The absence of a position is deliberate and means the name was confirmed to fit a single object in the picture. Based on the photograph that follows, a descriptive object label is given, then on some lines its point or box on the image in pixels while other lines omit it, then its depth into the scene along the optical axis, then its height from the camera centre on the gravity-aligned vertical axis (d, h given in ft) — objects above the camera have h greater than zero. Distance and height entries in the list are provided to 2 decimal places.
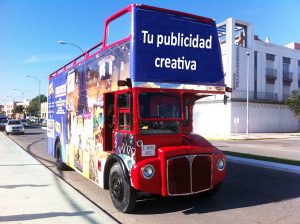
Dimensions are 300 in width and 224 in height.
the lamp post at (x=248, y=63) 94.56 +20.42
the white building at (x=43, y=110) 304.15 +3.96
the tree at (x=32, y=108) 294.65 +5.42
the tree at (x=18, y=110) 319.81 +3.93
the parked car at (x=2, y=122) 112.31 -4.12
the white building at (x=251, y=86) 102.25 +12.71
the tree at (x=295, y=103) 102.53 +4.83
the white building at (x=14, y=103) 429.20 +16.78
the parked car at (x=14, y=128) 86.17 -4.95
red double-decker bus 14.70 +0.59
